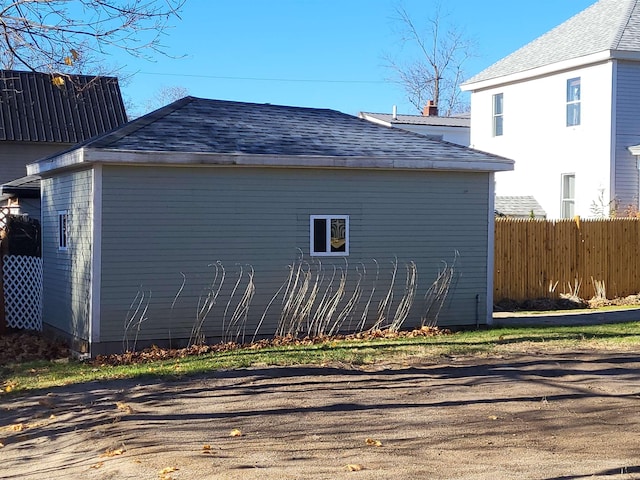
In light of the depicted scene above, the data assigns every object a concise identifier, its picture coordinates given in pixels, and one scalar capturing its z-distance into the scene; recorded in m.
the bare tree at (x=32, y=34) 11.29
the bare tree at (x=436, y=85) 51.72
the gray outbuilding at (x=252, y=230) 13.30
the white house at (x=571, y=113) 23.52
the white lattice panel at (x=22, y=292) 16.25
